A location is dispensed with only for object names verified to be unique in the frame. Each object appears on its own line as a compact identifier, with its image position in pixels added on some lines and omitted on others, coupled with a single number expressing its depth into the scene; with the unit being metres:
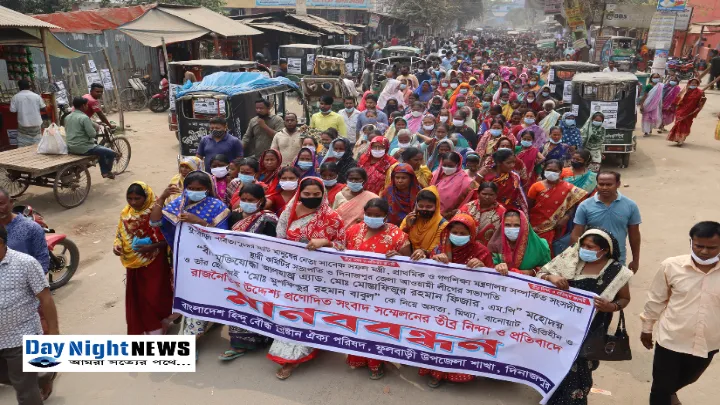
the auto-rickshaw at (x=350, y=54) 19.92
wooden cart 7.40
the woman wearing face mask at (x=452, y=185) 5.26
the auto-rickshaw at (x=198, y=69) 11.84
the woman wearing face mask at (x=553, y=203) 5.05
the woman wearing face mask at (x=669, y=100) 13.33
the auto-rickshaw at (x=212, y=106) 8.86
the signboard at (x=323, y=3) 38.38
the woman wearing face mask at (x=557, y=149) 7.23
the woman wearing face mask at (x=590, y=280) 3.24
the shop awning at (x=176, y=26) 15.32
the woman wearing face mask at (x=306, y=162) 5.38
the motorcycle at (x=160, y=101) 16.47
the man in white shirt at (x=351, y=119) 9.24
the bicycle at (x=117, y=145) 9.47
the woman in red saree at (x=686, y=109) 11.96
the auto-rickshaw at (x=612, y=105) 10.32
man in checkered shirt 2.99
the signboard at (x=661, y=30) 17.89
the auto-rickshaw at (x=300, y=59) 18.64
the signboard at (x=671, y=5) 17.36
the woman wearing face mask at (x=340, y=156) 5.97
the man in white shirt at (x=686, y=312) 2.95
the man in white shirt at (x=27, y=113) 8.96
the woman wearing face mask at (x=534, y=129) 7.71
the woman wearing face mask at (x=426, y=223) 3.93
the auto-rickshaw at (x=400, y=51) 20.44
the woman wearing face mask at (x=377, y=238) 3.78
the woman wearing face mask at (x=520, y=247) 3.79
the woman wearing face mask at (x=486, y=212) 4.20
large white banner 3.44
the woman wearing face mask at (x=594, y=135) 8.31
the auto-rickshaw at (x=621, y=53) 24.04
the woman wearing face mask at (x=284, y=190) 4.55
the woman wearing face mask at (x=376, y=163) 5.80
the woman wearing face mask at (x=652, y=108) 12.75
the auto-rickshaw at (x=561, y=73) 13.13
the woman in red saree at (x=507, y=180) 5.03
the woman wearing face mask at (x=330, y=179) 4.94
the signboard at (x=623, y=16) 25.83
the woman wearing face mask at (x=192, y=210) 4.03
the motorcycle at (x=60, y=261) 5.37
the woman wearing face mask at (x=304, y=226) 3.91
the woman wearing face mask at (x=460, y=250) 3.60
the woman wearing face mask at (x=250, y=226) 4.03
